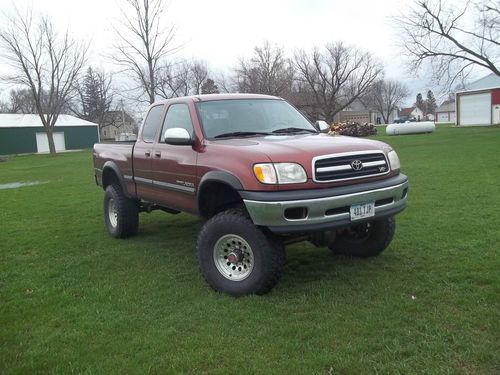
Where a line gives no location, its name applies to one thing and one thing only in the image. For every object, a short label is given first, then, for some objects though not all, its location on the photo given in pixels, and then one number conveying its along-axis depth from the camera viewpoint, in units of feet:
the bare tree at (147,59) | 105.91
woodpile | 146.10
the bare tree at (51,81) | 126.00
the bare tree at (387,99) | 380.99
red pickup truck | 14.10
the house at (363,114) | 361.98
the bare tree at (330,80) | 209.56
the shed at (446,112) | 372.01
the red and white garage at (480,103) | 163.84
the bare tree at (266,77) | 189.32
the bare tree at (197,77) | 230.48
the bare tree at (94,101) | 260.83
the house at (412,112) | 429.38
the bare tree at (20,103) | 260.25
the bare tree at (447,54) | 122.72
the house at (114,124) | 285.64
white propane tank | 136.67
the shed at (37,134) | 160.76
